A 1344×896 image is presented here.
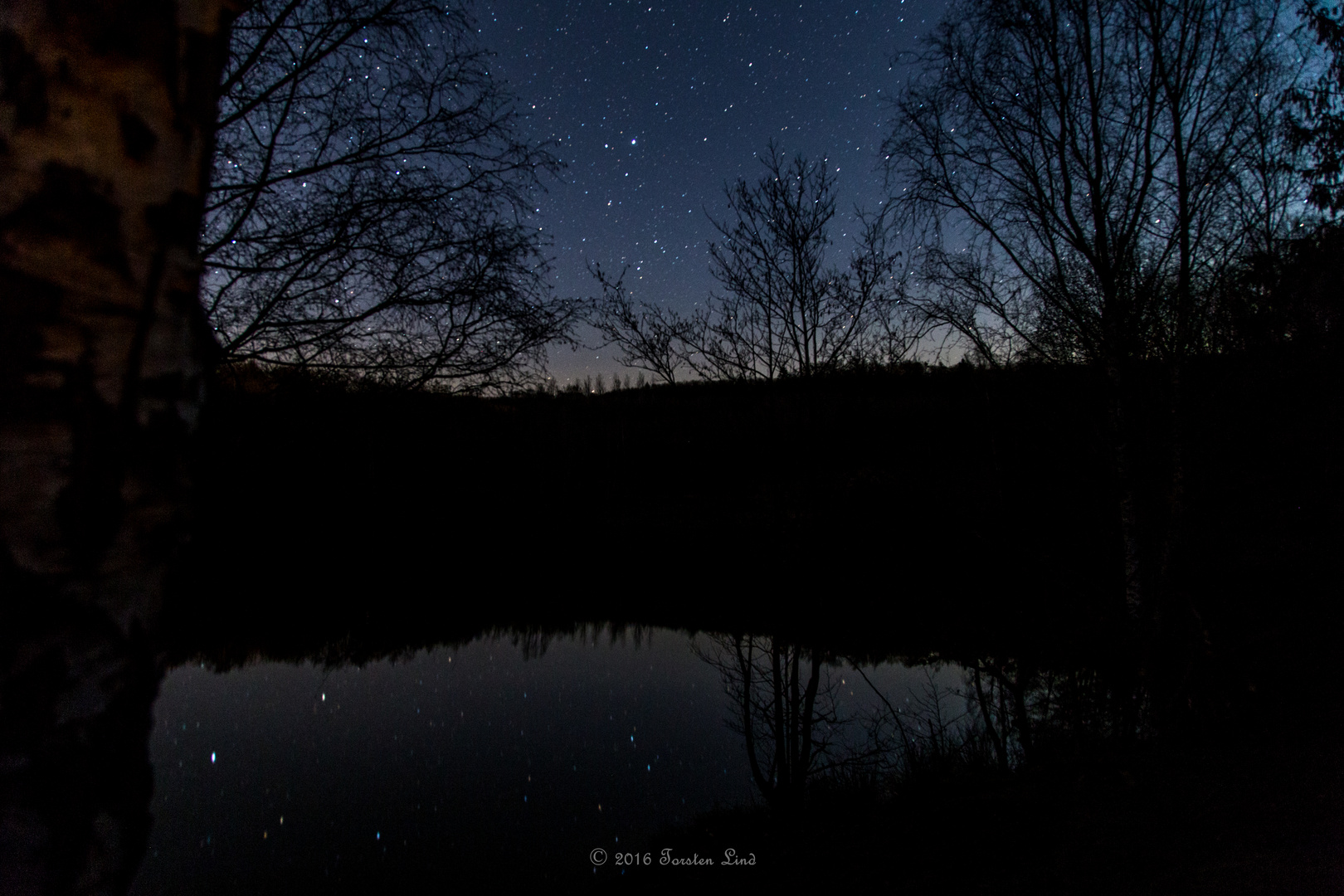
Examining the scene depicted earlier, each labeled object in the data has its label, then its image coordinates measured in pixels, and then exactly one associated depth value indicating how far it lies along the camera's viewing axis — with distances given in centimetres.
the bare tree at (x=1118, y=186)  516
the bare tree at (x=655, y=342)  944
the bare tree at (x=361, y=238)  462
